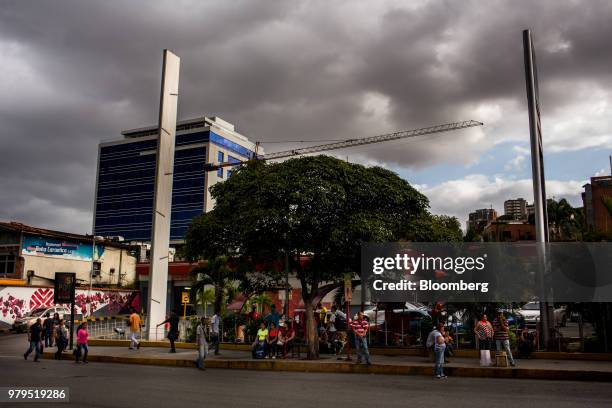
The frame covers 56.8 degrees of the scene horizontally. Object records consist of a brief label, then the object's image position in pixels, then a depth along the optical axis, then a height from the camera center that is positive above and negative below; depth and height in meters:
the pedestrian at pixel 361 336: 17.80 -0.79
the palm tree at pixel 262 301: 32.78 +0.50
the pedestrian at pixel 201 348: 18.34 -1.26
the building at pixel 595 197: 74.11 +16.84
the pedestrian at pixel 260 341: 20.00 -1.10
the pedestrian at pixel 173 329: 22.73 -0.82
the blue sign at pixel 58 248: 48.72 +5.28
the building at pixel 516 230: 104.50 +15.13
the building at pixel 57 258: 47.75 +4.52
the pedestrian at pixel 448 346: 18.69 -1.16
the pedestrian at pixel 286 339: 20.48 -1.04
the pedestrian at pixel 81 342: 20.30 -1.23
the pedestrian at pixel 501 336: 17.31 -0.70
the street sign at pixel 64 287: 23.47 +0.81
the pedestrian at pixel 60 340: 22.11 -1.27
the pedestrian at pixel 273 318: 20.73 -0.31
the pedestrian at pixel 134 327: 24.69 -0.87
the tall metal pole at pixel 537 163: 20.03 +5.53
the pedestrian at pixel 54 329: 26.80 -1.04
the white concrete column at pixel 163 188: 29.88 +6.45
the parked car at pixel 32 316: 37.47 -0.66
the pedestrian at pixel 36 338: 20.56 -1.12
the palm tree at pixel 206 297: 35.06 +0.72
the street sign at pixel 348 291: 18.61 +0.64
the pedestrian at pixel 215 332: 21.35 -0.86
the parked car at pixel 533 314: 30.48 -0.03
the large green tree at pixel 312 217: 18.89 +3.18
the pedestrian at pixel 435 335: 16.22 -0.66
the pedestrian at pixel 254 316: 24.72 -0.28
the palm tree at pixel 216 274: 29.67 +1.81
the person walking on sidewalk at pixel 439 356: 15.77 -1.22
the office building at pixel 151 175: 113.81 +27.82
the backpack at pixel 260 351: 19.97 -1.44
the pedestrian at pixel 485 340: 17.30 -0.83
